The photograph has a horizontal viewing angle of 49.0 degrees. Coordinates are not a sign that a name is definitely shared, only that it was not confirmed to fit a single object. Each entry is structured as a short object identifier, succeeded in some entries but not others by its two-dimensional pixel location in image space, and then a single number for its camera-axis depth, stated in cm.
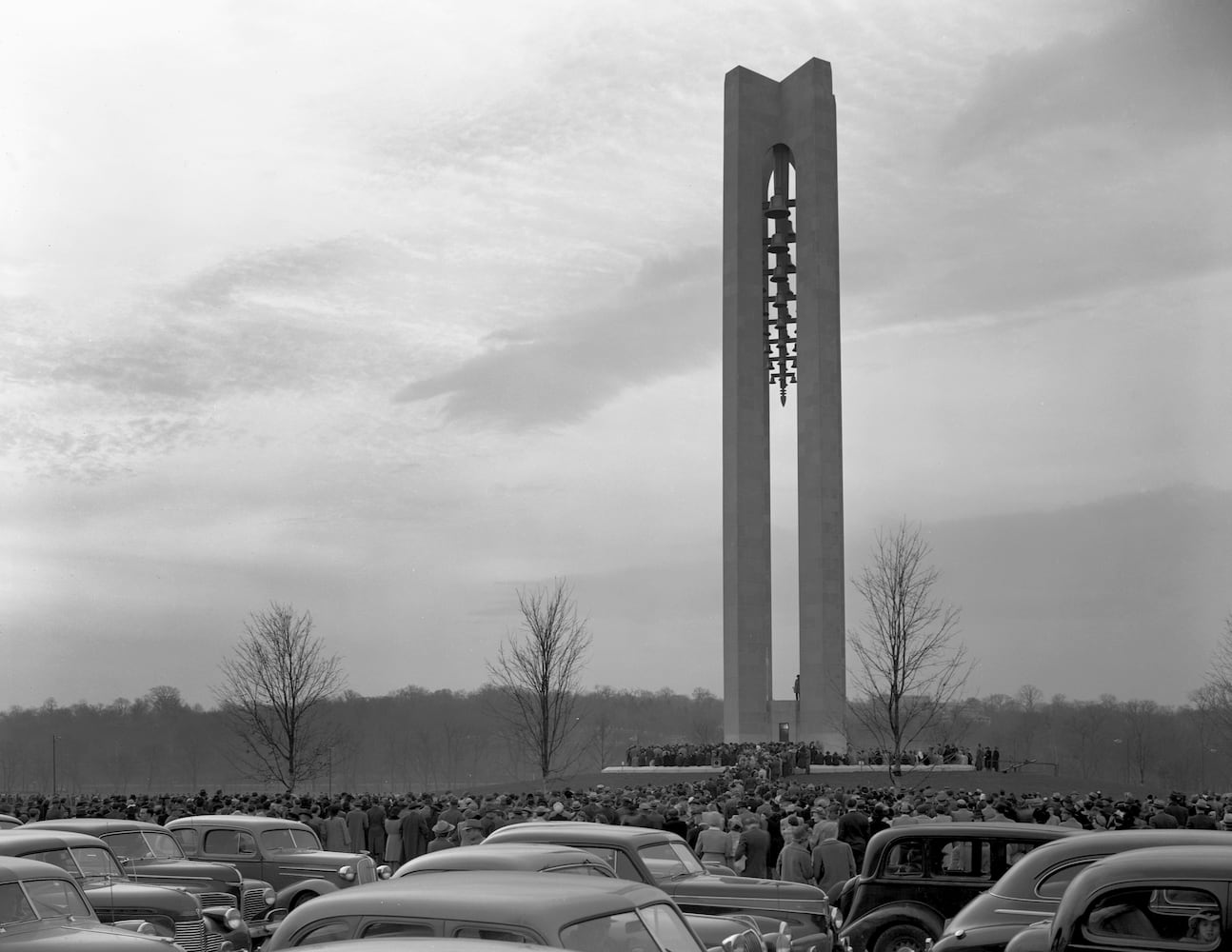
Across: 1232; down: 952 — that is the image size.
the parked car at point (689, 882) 1104
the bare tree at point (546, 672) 4844
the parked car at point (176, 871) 1442
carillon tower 6262
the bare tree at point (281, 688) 4769
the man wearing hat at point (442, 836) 1818
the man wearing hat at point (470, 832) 1794
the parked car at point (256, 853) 1633
